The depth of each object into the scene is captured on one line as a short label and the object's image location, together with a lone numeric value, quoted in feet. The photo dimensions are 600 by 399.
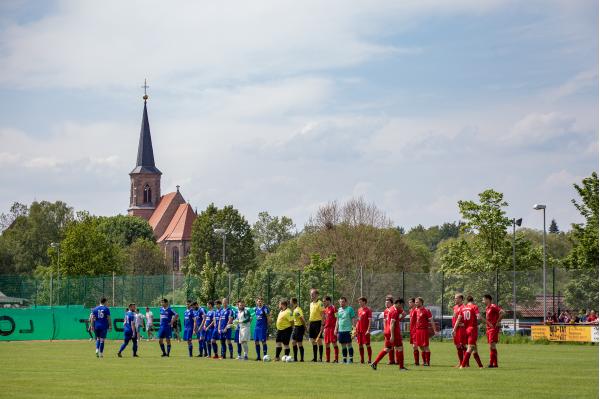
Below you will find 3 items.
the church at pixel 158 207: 563.48
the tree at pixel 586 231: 222.67
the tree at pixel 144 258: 459.73
